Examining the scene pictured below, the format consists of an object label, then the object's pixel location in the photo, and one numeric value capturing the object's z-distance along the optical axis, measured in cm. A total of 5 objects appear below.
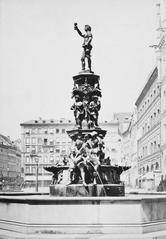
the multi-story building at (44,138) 12669
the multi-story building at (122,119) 13125
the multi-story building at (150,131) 5835
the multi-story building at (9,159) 13012
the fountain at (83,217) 1170
